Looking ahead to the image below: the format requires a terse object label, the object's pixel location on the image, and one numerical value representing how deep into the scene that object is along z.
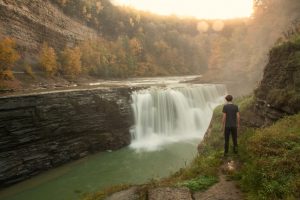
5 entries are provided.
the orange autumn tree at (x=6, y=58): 27.70
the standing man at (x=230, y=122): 10.27
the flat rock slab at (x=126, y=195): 8.78
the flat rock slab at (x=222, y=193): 7.84
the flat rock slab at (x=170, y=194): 8.14
